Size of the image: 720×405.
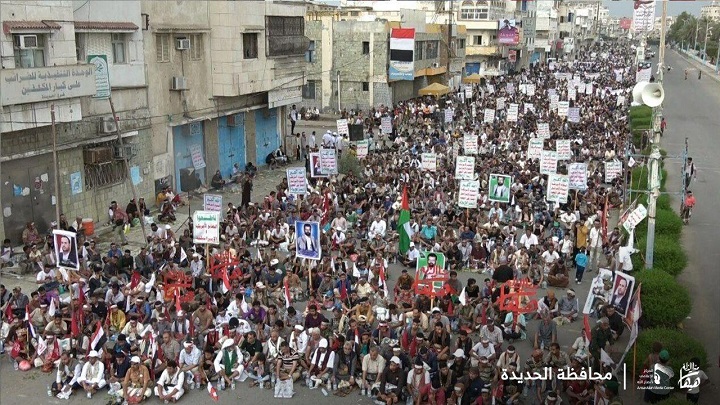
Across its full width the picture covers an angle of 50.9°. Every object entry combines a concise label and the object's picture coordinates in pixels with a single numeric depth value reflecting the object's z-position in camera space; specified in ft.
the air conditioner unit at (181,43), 83.61
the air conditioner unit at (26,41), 59.16
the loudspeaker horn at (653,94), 49.82
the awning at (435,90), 155.53
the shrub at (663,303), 46.55
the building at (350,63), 158.40
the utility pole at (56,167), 54.96
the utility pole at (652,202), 52.21
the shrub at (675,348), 40.01
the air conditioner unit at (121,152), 73.32
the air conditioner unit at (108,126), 71.31
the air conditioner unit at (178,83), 83.15
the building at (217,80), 82.07
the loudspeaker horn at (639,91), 50.93
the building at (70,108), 59.41
